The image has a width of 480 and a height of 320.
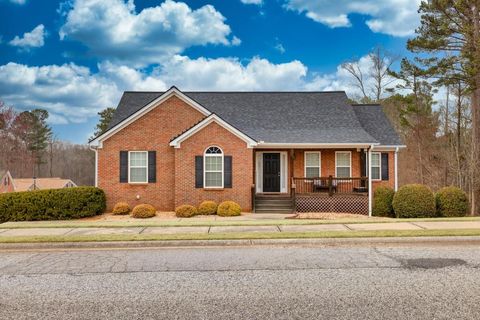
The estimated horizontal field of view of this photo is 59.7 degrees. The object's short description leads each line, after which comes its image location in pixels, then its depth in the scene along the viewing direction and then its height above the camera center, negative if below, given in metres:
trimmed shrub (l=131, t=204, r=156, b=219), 18.19 -1.74
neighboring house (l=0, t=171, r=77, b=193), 47.78 -1.34
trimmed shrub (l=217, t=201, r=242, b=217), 17.99 -1.63
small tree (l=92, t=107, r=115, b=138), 50.60 +6.94
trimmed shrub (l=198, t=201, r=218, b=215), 18.61 -1.62
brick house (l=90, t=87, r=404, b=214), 19.56 +0.65
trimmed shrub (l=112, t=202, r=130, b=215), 19.13 -1.69
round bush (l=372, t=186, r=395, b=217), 19.77 -1.49
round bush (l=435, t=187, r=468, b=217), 18.06 -1.41
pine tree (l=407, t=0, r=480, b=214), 20.97 +6.74
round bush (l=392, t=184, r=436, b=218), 17.97 -1.37
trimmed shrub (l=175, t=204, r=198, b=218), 18.08 -1.72
